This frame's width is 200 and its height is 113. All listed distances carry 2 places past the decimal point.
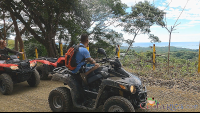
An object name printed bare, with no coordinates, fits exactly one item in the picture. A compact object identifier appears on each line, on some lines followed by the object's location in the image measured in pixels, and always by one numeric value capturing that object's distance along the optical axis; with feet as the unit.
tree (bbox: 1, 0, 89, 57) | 32.63
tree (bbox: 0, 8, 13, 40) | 60.20
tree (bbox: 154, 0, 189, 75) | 22.42
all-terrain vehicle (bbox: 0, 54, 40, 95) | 17.62
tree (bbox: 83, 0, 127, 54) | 42.53
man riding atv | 11.64
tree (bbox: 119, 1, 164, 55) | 38.01
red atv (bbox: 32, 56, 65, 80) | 22.95
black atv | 10.07
